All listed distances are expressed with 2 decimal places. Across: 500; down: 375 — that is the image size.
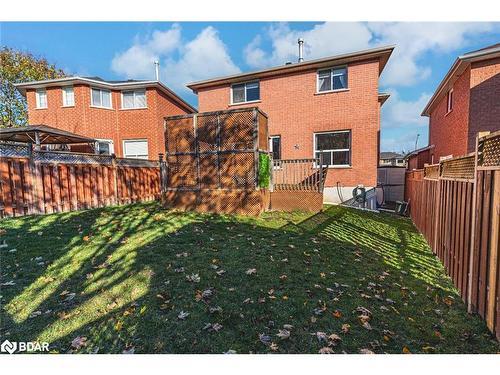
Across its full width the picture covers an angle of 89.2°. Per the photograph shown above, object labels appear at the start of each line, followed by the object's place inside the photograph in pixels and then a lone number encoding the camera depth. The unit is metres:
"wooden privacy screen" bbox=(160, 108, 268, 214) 8.24
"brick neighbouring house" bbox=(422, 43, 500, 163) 9.34
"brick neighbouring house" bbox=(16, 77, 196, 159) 15.10
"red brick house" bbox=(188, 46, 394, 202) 11.80
